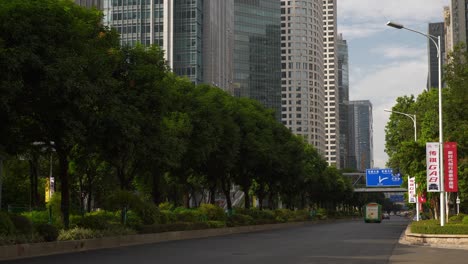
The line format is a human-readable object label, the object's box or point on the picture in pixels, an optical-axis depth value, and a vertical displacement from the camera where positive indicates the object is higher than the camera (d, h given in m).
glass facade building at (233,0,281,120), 197.18 +47.53
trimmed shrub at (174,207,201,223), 39.56 -3.17
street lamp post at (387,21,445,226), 28.56 +0.11
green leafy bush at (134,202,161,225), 32.94 -2.51
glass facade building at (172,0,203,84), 126.24 +24.07
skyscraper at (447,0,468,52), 138.38 +31.97
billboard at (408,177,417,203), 49.09 -1.85
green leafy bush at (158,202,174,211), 46.06 -3.01
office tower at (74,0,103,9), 82.88 +20.93
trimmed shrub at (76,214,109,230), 28.06 -2.52
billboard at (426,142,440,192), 28.77 -0.16
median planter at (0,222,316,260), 20.34 -3.08
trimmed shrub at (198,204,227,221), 45.22 -3.34
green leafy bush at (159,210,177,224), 35.68 -2.98
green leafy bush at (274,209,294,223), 65.19 -5.29
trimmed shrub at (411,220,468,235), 26.25 -2.70
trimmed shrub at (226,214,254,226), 48.01 -4.25
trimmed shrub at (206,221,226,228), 42.51 -3.99
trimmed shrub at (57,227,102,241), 24.24 -2.65
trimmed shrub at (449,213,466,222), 41.83 -3.66
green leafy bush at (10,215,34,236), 22.28 -2.07
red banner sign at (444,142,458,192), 29.41 -0.16
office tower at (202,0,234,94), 129.50 +24.93
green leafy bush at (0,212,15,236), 20.92 -1.98
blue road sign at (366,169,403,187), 86.12 -1.79
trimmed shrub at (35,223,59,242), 22.94 -2.37
